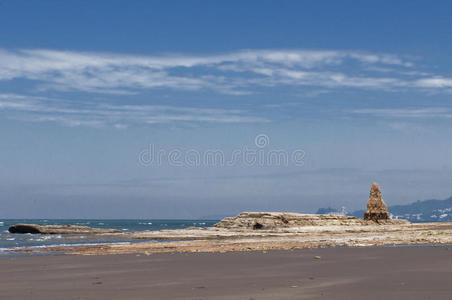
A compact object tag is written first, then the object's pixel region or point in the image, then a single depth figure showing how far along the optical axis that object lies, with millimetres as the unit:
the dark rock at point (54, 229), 105675
